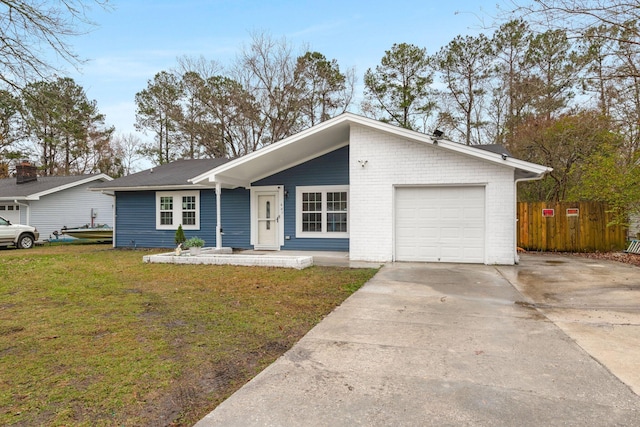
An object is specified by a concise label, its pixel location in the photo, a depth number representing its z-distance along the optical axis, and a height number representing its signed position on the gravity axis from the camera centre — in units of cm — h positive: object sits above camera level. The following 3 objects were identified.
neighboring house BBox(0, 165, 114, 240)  1845 +108
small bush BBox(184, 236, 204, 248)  1019 -57
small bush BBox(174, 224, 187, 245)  1111 -41
